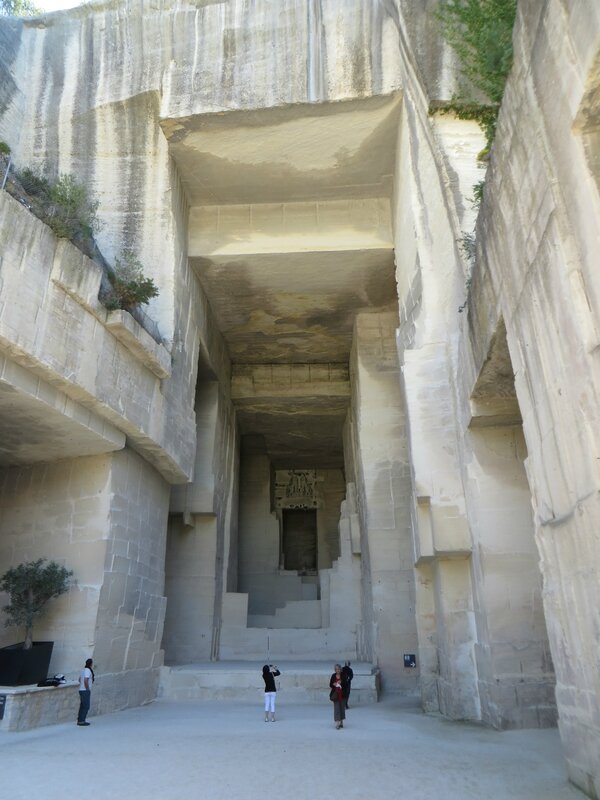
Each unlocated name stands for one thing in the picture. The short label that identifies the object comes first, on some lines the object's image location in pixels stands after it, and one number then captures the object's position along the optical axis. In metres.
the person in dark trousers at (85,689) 7.73
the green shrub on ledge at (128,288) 9.13
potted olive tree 8.35
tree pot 8.25
